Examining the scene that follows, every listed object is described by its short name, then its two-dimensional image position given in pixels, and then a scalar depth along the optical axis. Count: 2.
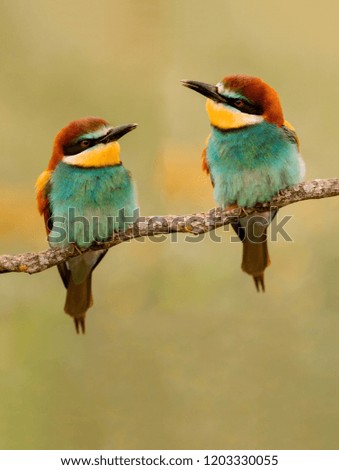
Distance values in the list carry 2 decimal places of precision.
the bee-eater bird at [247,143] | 5.16
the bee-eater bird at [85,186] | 5.20
